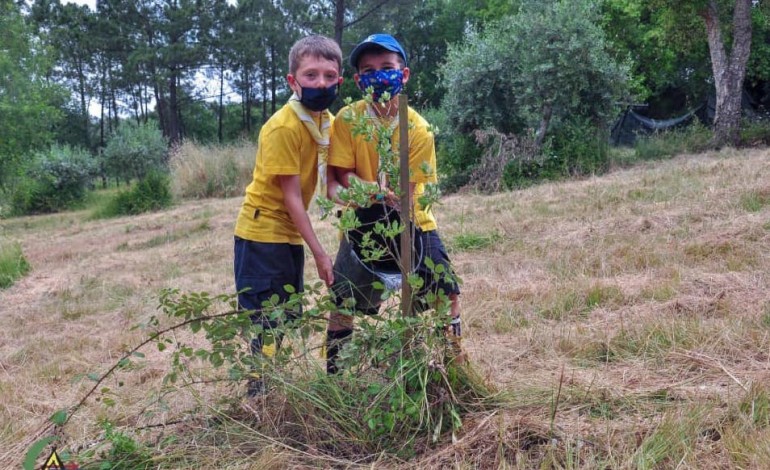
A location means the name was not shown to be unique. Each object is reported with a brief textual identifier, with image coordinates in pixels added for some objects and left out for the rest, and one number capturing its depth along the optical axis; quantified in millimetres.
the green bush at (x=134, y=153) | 20938
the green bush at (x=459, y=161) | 10703
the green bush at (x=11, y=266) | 6668
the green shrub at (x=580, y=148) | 10078
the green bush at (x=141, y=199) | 14156
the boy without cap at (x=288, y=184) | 2279
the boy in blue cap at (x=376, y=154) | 2246
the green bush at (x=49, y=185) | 18312
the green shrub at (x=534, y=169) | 9906
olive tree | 9891
